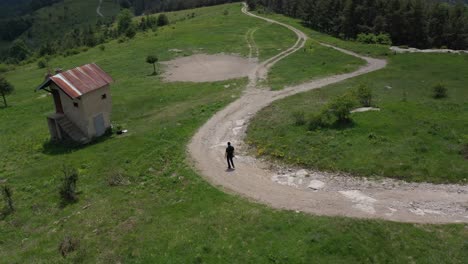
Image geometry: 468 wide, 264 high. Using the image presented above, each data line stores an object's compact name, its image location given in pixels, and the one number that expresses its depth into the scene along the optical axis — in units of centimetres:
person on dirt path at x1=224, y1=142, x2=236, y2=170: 2930
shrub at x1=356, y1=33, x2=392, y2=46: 8381
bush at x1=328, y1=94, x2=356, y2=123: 3416
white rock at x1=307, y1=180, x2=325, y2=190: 2608
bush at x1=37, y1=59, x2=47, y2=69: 8166
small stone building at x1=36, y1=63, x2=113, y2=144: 3822
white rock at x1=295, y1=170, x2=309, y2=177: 2804
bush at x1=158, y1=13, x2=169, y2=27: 12862
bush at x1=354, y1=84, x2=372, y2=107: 3859
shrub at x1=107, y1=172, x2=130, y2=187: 2988
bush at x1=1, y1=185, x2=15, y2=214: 2792
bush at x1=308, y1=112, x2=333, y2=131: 3512
